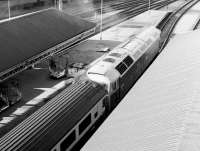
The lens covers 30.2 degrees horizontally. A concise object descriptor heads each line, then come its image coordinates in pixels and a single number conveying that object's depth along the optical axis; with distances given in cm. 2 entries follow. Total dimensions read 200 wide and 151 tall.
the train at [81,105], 1410
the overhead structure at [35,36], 2381
